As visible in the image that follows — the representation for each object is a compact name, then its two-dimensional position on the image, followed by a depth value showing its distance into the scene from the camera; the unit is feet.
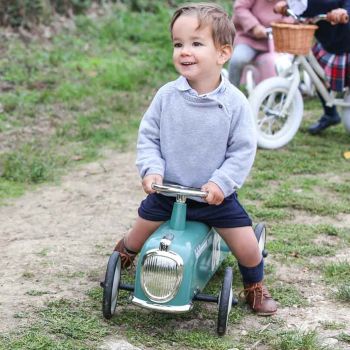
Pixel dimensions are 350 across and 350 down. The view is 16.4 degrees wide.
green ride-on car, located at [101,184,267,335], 16.06
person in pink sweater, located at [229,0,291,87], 31.69
